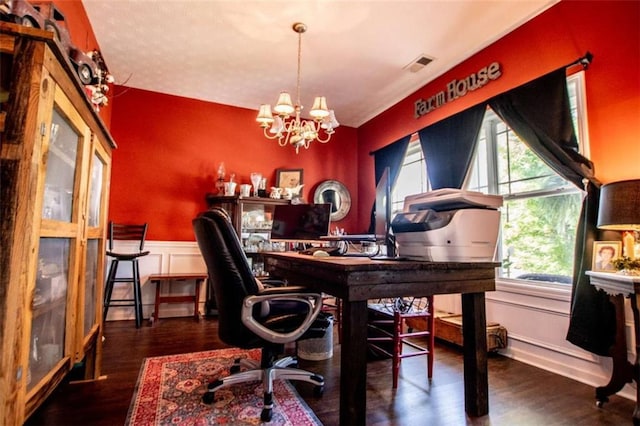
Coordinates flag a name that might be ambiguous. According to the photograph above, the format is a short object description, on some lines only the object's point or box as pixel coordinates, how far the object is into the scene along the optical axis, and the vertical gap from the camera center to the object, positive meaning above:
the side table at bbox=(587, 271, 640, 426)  1.63 -0.51
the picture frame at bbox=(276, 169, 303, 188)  4.56 +0.84
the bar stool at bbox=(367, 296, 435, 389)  2.10 -0.67
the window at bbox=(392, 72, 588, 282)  2.42 +0.35
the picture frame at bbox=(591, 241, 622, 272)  1.94 -0.08
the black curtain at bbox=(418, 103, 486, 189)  3.03 +0.95
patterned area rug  1.62 -0.94
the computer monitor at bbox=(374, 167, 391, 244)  1.82 +0.16
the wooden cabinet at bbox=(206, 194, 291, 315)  4.01 +0.19
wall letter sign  2.90 +1.53
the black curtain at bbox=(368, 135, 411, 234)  4.06 +1.08
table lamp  1.63 +0.19
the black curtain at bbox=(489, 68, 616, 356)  2.01 +0.58
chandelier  2.69 +1.07
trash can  2.46 -0.88
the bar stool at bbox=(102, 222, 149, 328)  3.38 -0.34
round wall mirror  4.81 +0.62
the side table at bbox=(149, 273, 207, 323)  3.54 -0.66
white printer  1.62 +0.05
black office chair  1.62 -0.39
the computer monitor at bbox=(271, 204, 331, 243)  2.63 +0.12
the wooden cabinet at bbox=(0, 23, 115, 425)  0.90 +0.06
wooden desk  1.35 -0.26
